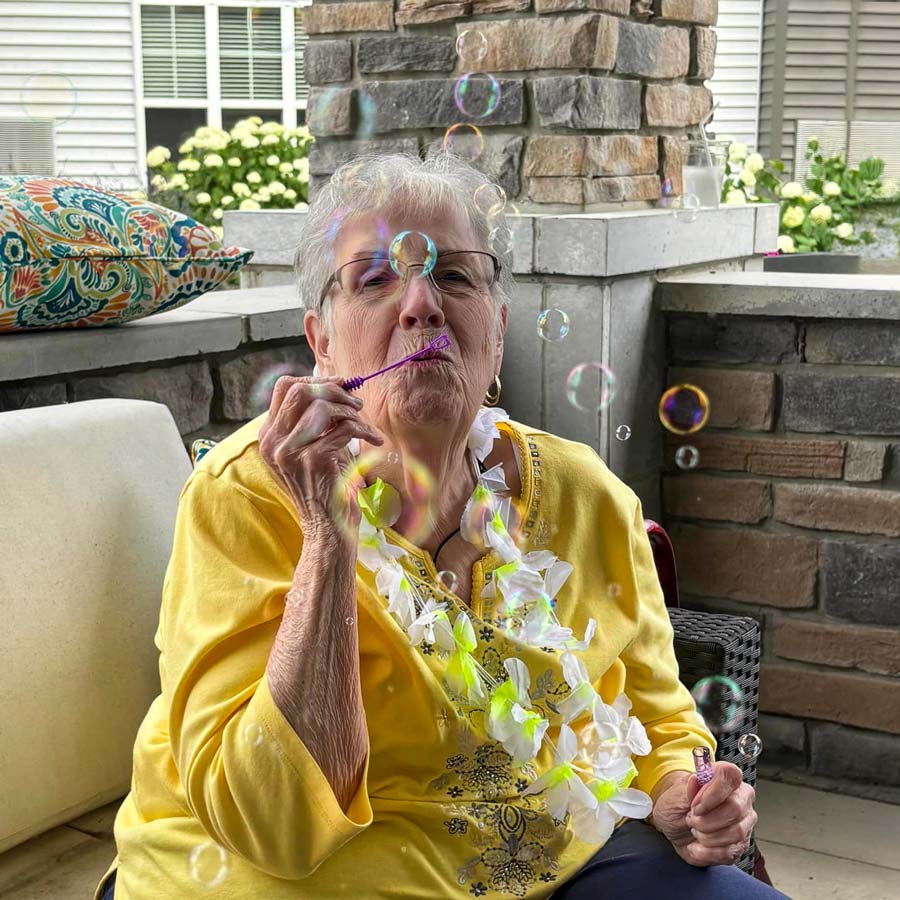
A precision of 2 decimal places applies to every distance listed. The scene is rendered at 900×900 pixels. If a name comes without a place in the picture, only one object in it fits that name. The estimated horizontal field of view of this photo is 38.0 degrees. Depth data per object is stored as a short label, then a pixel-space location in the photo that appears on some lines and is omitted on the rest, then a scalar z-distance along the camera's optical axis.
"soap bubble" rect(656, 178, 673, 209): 3.18
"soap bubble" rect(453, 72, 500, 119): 2.93
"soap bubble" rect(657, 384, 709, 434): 3.02
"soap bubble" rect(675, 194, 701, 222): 3.05
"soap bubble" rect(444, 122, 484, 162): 2.99
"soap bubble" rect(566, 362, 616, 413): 2.81
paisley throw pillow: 1.98
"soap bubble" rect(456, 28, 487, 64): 2.93
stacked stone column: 2.87
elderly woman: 1.28
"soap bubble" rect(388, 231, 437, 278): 1.52
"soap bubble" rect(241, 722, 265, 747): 1.25
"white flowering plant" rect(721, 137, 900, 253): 5.13
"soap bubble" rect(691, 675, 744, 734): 2.18
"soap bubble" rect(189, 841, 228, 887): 1.38
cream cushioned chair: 1.71
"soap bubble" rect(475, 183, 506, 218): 1.62
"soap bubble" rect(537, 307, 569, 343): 2.58
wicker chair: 2.18
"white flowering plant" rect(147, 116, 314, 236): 5.90
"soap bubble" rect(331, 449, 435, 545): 1.54
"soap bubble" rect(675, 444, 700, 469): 3.04
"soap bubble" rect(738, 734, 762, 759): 1.79
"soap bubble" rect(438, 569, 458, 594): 1.54
